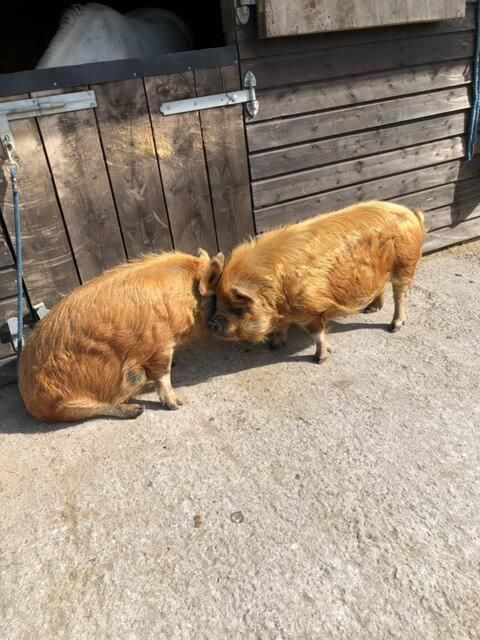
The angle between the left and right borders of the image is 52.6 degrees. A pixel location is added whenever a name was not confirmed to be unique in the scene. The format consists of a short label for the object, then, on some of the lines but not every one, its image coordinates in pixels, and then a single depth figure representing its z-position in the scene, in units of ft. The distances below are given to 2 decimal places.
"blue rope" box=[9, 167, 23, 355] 9.68
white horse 12.16
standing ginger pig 10.57
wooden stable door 10.37
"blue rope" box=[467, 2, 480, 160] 13.92
